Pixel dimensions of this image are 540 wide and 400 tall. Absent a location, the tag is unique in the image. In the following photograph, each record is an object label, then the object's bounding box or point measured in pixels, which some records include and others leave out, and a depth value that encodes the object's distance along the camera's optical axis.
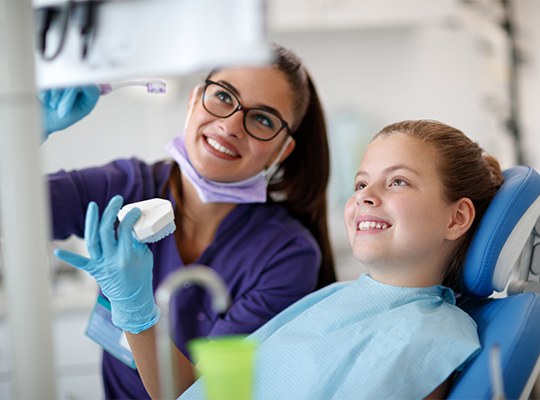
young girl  1.34
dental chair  1.28
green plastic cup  0.95
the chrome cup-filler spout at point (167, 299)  0.98
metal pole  0.99
